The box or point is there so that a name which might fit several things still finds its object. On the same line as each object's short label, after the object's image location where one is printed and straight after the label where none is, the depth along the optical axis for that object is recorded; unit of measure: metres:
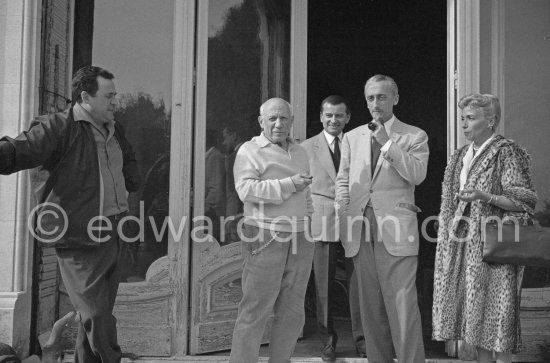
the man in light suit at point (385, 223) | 3.40
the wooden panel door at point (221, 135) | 4.25
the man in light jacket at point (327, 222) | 4.13
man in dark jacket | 3.04
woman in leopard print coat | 3.17
